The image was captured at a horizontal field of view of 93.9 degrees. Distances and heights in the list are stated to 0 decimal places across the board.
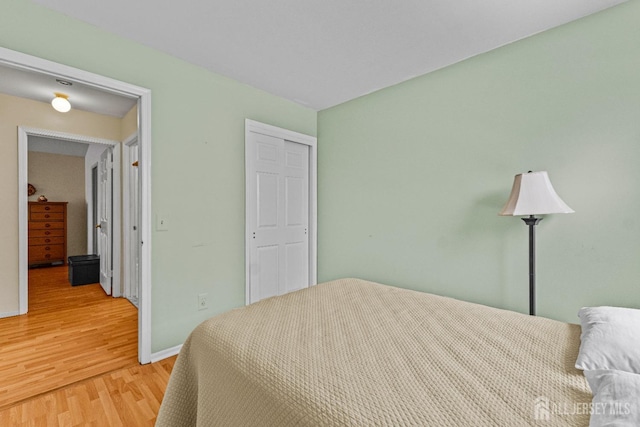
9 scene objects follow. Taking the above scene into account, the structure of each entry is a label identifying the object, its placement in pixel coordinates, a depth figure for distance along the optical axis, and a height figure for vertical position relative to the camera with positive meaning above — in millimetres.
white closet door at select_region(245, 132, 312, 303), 3015 -32
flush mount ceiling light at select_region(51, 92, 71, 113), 3057 +1132
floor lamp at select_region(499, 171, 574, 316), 1819 +56
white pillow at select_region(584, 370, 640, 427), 639 -438
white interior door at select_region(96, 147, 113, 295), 3971 -42
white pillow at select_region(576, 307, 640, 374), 886 -421
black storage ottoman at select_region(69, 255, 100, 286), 4344 -860
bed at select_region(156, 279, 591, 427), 776 -508
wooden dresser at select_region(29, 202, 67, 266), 5531 -390
